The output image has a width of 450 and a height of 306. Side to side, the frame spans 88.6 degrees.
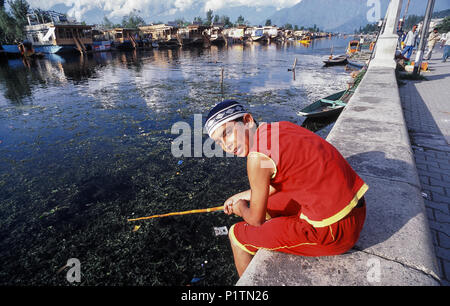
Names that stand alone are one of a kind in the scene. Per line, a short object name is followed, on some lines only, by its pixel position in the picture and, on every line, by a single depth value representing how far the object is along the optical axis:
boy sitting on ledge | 1.65
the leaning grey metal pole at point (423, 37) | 10.97
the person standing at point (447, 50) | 16.62
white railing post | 11.65
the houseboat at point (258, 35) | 89.88
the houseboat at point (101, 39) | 51.38
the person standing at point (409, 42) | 16.65
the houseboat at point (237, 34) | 90.50
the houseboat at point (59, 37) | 43.06
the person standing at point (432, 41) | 18.70
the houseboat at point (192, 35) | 66.46
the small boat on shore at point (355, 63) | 22.92
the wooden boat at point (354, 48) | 38.07
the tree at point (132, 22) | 98.50
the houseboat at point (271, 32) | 97.73
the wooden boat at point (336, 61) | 27.39
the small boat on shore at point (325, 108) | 9.36
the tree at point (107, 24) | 104.77
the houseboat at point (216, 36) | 74.88
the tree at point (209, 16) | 125.94
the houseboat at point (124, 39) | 57.84
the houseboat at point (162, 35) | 64.81
